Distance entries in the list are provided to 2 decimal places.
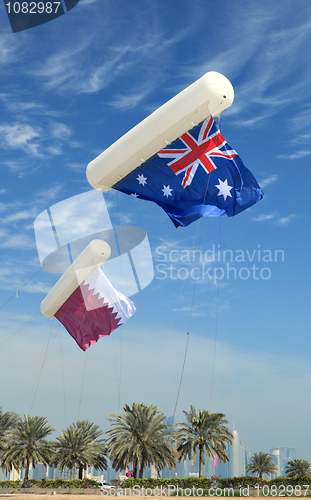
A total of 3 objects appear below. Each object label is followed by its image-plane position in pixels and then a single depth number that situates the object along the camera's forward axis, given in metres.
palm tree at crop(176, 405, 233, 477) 39.72
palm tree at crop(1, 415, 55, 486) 41.50
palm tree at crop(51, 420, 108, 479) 42.47
